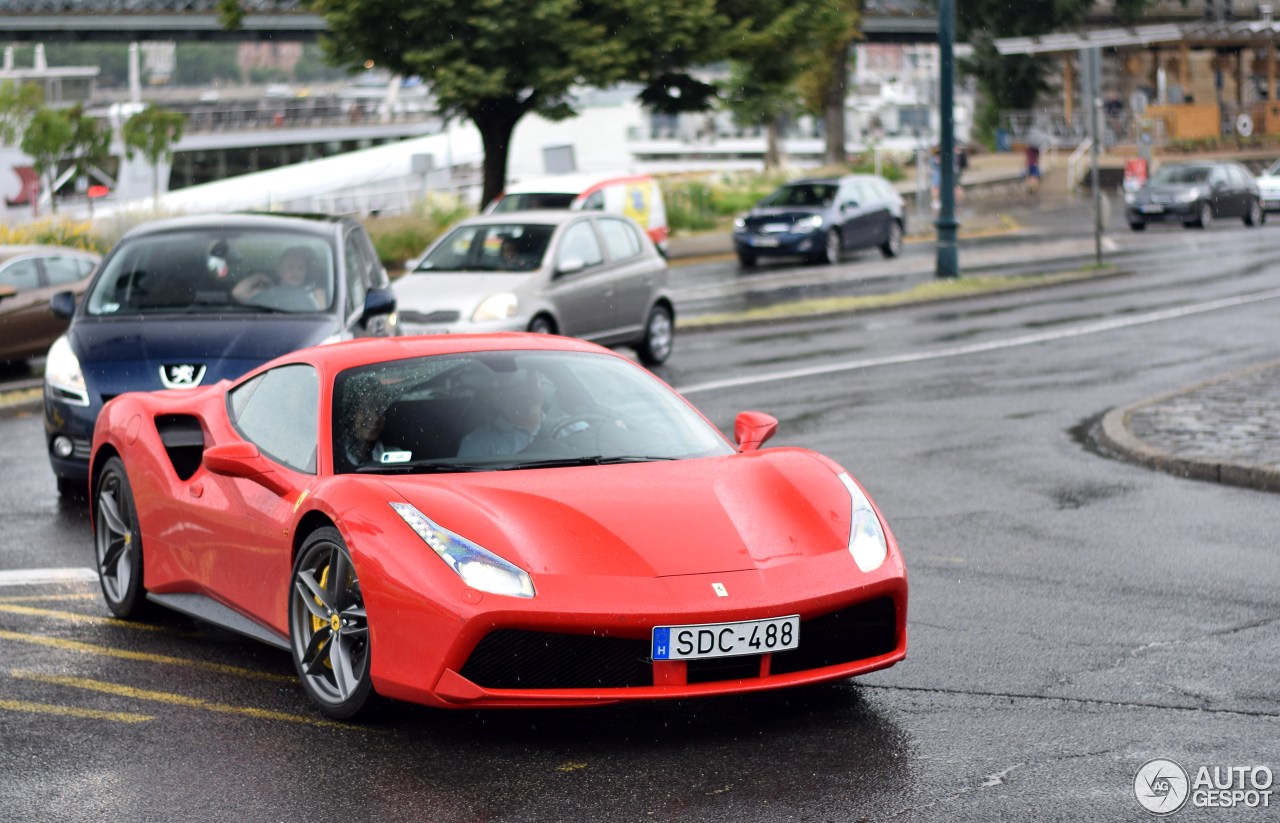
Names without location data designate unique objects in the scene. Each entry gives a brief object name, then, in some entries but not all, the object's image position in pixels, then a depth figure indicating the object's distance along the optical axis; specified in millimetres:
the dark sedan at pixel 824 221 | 34594
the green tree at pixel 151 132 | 44312
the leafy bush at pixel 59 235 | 28234
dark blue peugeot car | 10641
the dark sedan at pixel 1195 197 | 42688
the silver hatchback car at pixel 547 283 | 16859
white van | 29516
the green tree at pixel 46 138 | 44188
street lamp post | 26328
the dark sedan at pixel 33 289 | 19969
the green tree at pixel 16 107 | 50594
